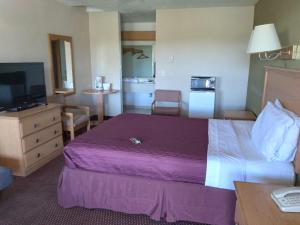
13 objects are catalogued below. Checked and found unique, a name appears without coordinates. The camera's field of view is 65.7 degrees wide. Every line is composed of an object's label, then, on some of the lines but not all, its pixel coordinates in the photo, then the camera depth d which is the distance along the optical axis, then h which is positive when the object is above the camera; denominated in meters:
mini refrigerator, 4.39 -0.48
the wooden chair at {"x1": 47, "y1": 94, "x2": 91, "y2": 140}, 3.61 -0.75
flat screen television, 2.76 -0.20
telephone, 1.08 -0.61
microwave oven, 4.43 -0.21
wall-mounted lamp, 2.20 +0.31
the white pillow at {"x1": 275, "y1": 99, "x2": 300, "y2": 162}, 1.67 -0.52
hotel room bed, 1.79 -0.82
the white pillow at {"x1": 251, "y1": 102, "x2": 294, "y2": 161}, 1.74 -0.47
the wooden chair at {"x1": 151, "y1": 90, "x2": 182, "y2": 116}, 4.63 -0.51
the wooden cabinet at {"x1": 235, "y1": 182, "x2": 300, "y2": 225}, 1.03 -0.64
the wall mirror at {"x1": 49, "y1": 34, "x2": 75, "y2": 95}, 3.91 +0.12
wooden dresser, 2.63 -0.81
